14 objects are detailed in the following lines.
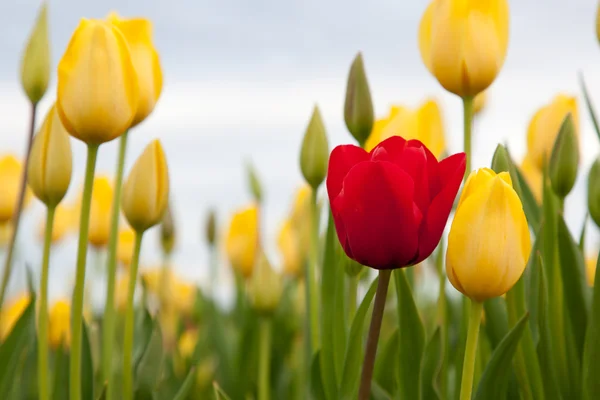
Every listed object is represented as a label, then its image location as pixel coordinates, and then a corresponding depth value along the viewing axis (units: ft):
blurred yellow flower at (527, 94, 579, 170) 4.15
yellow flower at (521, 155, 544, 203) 5.06
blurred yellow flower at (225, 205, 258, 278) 5.08
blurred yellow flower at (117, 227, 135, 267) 6.71
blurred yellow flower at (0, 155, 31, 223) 5.45
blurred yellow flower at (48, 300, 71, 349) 5.00
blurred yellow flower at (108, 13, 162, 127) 3.73
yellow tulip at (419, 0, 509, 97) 3.70
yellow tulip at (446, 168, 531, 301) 3.31
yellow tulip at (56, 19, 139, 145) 3.57
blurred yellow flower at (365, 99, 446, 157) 3.82
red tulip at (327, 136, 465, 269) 3.27
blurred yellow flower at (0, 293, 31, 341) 5.06
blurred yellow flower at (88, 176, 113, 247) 4.96
